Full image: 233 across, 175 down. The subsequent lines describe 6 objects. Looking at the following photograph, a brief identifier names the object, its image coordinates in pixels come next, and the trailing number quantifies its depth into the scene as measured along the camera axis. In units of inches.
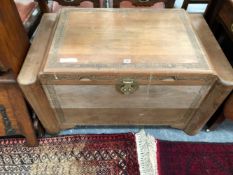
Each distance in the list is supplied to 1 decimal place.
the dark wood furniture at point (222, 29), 36.1
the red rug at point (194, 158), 39.7
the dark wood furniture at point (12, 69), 26.9
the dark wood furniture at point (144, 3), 43.4
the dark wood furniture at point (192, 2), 47.7
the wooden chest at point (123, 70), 29.5
